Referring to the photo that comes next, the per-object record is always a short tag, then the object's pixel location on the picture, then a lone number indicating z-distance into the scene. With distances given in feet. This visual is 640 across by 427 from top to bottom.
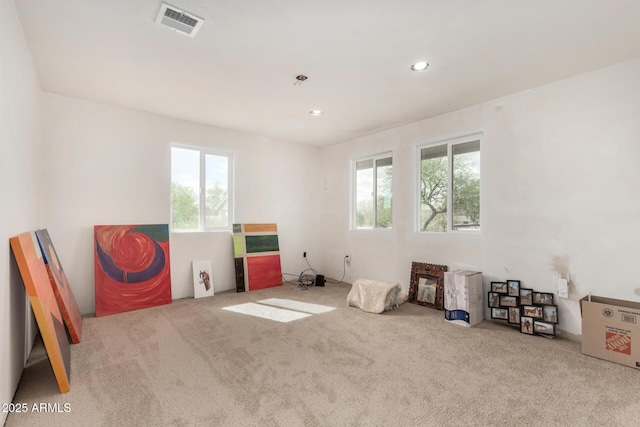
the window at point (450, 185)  12.65
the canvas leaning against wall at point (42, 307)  6.64
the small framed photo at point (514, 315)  10.63
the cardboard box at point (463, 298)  11.03
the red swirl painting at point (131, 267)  12.04
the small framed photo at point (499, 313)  10.96
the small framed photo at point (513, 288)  10.87
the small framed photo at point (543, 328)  9.87
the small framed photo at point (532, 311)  10.11
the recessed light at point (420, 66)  9.07
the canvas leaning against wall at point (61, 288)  8.75
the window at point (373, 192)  16.19
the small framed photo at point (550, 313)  9.86
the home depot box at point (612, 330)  7.93
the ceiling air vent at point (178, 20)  6.75
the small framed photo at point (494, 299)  11.21
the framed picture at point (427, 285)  13.04
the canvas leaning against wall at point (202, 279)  14.55
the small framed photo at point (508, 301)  10.82
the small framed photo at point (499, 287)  11.11
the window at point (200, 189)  14.62
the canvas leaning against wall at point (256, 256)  16.03
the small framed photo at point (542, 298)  10.12
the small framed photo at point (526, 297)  10.41
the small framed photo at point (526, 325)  10.17
